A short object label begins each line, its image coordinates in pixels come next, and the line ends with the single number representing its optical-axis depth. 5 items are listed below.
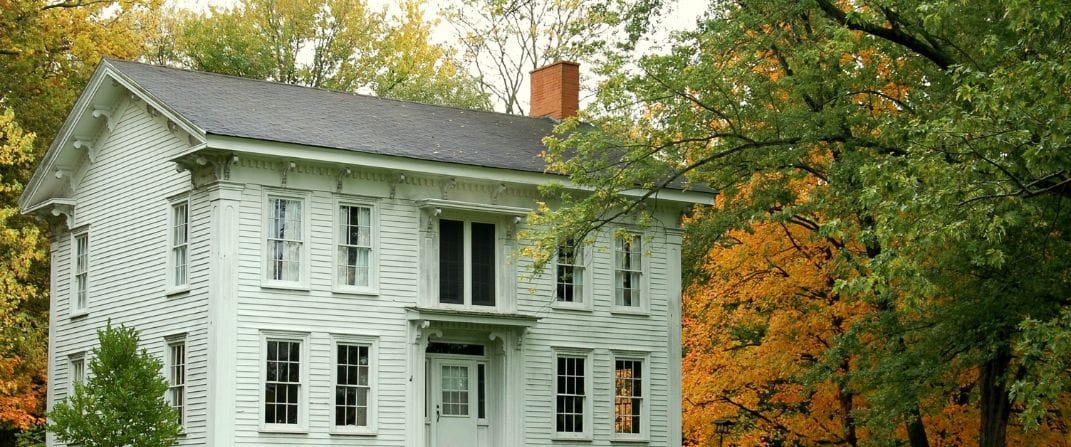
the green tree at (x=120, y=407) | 24.97
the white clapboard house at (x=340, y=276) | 26.92
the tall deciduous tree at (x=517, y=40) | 48.50
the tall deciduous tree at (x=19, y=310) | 31.11
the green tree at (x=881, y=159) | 19.77
